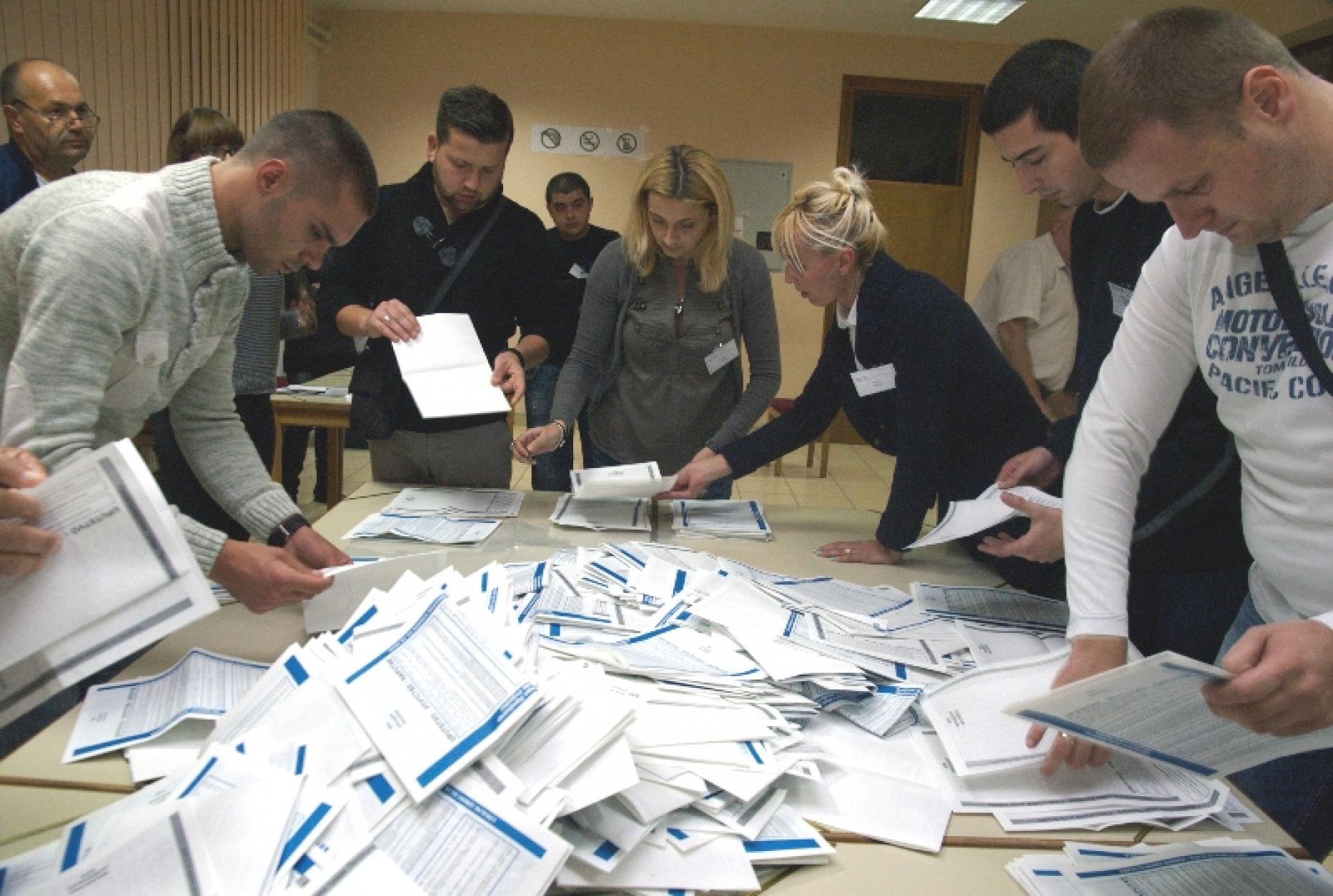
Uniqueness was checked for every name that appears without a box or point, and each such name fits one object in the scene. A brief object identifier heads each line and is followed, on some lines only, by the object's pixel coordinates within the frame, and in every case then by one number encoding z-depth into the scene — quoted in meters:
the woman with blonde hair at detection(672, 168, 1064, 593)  1.93
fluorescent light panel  5.62
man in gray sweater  1.21
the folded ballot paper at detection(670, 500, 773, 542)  2.15
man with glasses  2.91
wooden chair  5.60
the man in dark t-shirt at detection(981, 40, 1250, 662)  1.48
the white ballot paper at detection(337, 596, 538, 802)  0.97
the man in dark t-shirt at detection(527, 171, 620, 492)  2.96
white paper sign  6.73
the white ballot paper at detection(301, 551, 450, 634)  1.44
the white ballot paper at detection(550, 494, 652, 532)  2.15
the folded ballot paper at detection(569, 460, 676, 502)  2.10
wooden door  6.84
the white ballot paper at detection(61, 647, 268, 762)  1.15
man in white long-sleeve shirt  0.98
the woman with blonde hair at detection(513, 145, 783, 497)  2.35
